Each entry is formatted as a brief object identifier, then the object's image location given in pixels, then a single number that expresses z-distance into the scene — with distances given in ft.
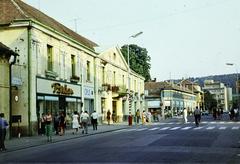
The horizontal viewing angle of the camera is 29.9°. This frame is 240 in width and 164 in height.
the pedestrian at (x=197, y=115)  129.42
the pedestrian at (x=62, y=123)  102.40
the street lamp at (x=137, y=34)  165.68
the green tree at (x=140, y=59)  283.85
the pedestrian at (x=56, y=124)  102.89
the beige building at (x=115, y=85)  164.35
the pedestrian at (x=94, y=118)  121.80
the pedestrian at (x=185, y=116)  159.98
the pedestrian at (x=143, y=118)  165.58
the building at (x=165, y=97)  339.16
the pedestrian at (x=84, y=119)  105.74
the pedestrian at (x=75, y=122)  105.09
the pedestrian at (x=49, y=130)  83.15
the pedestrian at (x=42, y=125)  100.37
